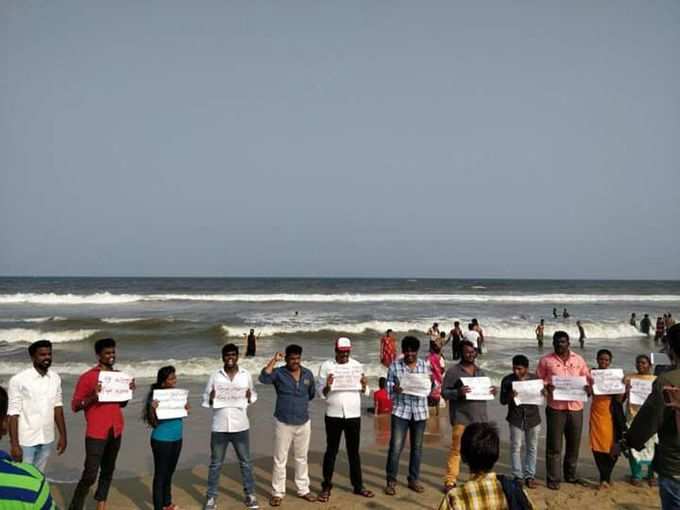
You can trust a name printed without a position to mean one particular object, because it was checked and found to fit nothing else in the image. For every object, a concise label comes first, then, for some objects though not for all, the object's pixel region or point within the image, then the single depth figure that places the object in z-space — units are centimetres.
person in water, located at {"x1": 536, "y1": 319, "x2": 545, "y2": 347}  2294
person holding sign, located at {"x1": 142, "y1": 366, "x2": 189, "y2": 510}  565
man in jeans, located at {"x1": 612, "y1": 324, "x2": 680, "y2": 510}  320
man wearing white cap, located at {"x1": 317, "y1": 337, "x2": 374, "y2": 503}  649
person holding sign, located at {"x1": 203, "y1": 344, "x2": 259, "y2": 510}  605
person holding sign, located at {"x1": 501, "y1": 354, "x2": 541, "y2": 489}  657
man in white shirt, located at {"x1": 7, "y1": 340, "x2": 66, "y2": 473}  534
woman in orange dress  656
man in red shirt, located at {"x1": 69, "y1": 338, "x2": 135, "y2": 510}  551
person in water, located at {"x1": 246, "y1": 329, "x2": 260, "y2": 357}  1856
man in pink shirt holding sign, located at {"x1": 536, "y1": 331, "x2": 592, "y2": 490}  664
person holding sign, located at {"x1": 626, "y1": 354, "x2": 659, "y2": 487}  668
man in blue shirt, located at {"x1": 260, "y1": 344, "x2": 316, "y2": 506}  634
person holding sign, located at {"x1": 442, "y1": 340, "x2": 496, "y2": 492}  643
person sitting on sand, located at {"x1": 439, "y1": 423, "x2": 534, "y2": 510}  279
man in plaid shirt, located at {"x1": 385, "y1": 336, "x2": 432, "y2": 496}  651
